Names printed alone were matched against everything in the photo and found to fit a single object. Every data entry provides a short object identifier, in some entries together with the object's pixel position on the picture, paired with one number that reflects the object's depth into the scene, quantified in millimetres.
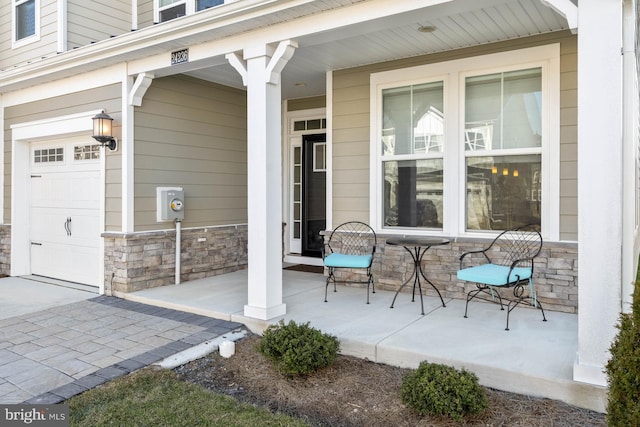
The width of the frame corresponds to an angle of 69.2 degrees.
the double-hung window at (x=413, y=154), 4969
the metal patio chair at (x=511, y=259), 3973
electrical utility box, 5488
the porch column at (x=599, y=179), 2570
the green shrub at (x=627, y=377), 1756
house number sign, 4629
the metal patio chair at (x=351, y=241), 5340
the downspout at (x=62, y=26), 5992
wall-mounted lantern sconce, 5184
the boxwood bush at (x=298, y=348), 3029
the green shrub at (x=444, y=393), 2447
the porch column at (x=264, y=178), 4059
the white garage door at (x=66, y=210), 5770
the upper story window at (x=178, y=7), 5504
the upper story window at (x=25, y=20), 6430
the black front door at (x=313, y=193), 6891
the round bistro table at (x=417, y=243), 4254
